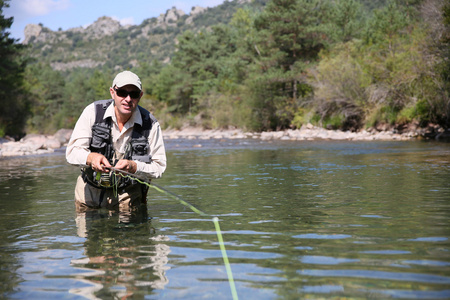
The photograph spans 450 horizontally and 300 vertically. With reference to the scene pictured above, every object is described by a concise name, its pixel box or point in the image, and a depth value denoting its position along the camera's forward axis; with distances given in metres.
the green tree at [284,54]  38.03
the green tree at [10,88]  32.50
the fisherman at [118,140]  5.32
